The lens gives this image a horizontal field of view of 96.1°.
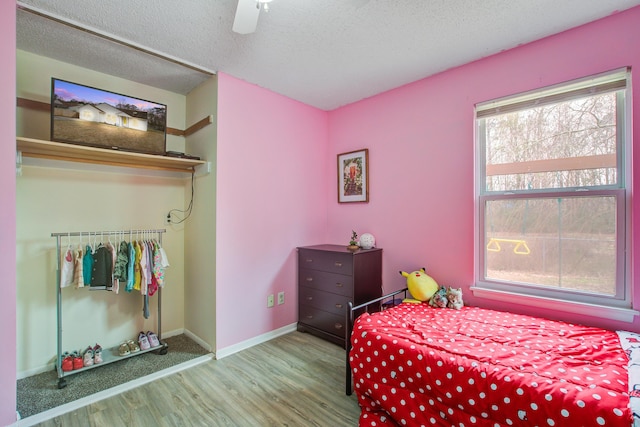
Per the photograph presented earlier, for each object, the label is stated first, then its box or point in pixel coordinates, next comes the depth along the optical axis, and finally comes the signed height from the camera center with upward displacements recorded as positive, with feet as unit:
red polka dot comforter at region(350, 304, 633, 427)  3.89 -2.45
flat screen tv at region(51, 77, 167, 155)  6.77 +2.47
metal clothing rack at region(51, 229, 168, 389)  6.95 -2.74
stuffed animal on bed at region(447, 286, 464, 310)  7.51 -2.22
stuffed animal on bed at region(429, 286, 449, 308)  7.57 -2.25
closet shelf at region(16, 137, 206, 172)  6.65 +1.58
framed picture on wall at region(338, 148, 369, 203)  10.34 +1.43
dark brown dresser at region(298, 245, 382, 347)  8.86 -2.27
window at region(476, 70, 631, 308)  6.23 +0.54
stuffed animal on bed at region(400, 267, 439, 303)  7.95 -2.00
